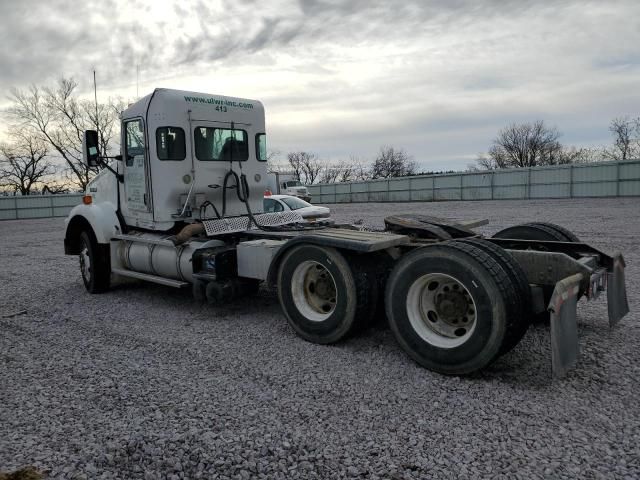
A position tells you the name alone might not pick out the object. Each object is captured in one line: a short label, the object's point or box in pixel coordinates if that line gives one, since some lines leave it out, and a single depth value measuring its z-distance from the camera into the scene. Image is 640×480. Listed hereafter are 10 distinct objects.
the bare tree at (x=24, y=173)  57.38
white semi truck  4.14
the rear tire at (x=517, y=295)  4.02
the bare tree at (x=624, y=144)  61.09
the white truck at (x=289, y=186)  31.54
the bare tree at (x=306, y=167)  89.25
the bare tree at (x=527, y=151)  71.69
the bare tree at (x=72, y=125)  48.84
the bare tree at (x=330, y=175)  88.25
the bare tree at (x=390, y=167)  84.50
